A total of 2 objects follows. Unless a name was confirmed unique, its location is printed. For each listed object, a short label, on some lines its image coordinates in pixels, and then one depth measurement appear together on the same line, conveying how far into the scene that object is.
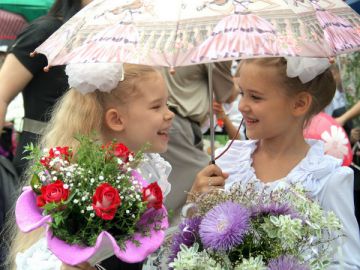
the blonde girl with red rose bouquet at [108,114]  4.45
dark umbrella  8.24
